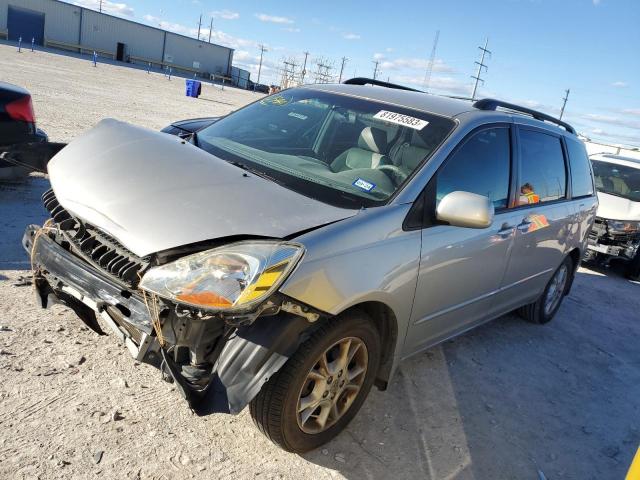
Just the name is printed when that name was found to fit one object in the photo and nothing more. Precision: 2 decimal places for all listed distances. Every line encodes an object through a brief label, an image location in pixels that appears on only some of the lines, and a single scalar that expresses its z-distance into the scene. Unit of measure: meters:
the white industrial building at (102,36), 50.31
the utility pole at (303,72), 83.19
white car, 7.93
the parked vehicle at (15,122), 5.00
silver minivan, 2.18
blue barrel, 26.76
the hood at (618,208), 8.05
